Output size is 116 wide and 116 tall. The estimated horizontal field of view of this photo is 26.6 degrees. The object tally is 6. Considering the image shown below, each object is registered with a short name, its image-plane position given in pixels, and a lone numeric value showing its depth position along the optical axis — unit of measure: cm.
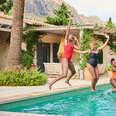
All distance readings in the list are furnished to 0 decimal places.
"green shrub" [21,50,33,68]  1655
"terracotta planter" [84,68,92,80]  1473
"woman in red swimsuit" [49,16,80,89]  790
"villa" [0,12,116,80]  1597
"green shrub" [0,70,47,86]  1107
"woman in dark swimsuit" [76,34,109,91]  805
